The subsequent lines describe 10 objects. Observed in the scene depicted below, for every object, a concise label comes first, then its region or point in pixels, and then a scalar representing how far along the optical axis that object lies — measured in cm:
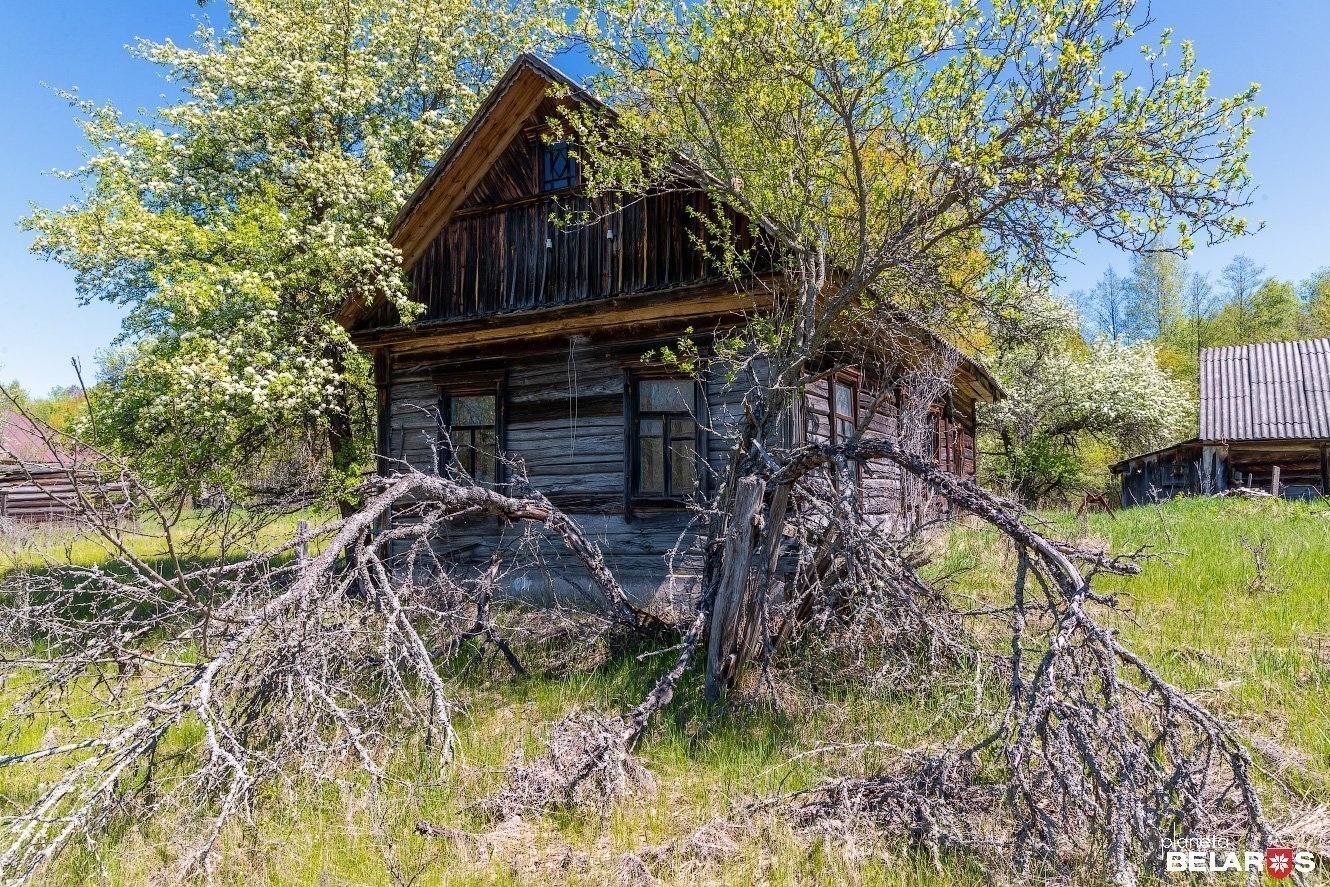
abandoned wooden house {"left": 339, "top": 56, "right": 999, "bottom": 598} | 841
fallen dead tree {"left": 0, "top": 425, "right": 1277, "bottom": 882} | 298
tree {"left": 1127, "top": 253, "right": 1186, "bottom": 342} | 3931
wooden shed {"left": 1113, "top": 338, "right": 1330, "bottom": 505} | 1562
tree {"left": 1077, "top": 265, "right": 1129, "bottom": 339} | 4485
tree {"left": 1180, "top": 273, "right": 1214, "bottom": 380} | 4159
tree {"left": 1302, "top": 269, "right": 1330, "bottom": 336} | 3684
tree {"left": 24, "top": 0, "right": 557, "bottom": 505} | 947
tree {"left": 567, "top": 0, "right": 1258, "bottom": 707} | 470
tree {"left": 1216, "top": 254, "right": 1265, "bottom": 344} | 3950
